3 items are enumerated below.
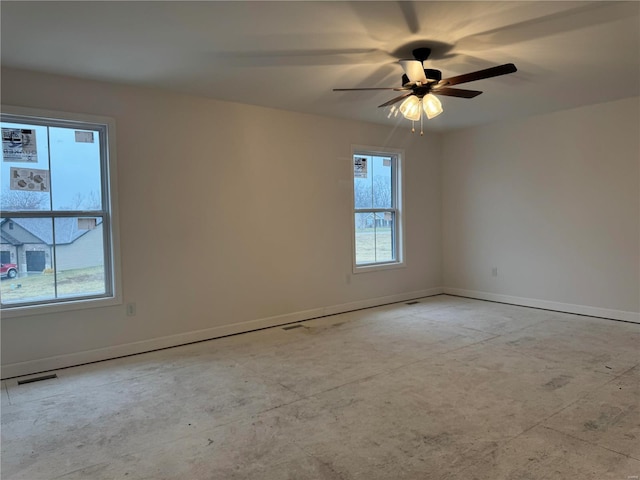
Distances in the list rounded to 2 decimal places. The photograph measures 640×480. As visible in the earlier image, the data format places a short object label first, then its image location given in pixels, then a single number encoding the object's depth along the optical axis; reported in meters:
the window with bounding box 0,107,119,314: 3.48
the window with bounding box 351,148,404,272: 5.71
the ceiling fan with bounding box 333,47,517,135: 2.97
